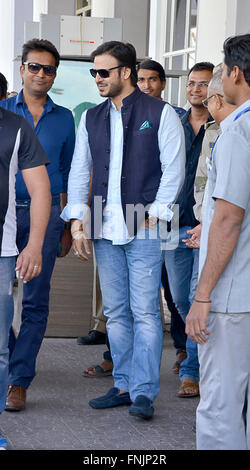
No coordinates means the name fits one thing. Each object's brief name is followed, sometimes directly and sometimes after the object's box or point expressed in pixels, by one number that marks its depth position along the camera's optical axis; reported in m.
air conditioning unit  8.34
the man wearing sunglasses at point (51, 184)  4.72
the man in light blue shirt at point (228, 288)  2.87
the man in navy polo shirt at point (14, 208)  3.74
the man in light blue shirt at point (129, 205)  4.48
